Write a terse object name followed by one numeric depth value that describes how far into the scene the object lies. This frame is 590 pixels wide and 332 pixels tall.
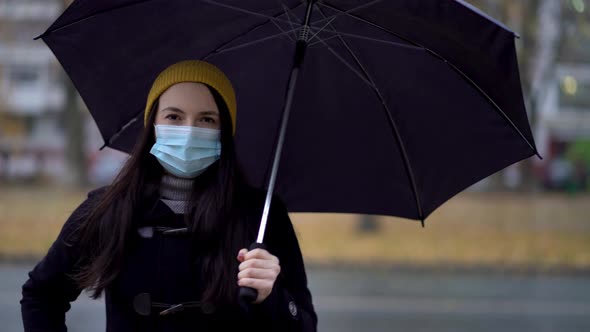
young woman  4.58
